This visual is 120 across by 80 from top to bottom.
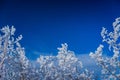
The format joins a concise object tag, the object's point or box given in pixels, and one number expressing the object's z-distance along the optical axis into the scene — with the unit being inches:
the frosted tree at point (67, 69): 1196.2
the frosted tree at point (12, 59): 1042.1
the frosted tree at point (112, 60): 825.5
